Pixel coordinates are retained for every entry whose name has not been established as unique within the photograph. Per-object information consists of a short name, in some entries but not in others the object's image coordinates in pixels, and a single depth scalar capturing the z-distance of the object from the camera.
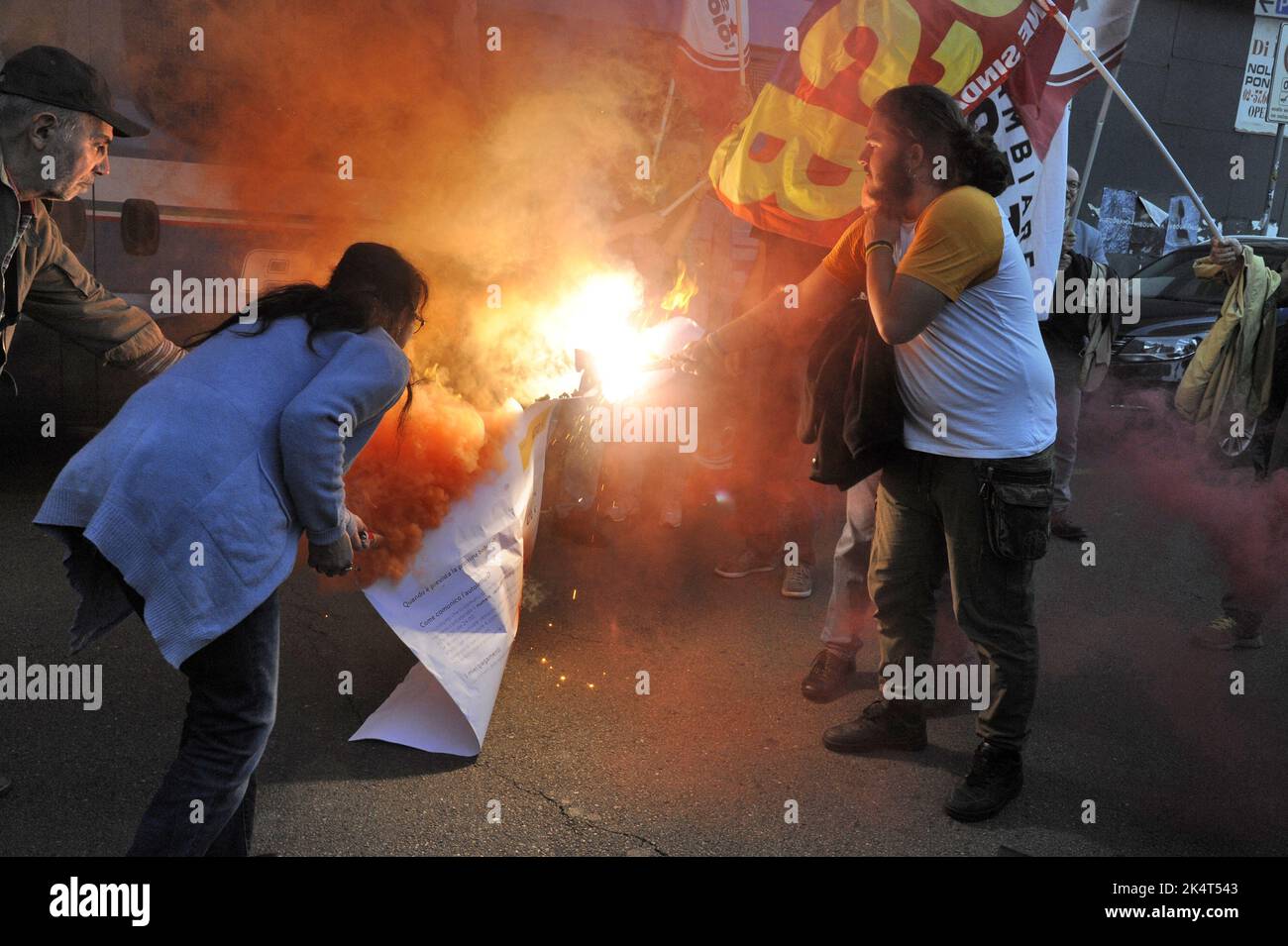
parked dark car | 9.06
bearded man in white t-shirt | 2.80
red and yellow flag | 3.89
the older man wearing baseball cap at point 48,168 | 2.65
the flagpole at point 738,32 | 5.04
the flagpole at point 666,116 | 5.55
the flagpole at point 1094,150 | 5.44
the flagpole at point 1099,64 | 3.79
